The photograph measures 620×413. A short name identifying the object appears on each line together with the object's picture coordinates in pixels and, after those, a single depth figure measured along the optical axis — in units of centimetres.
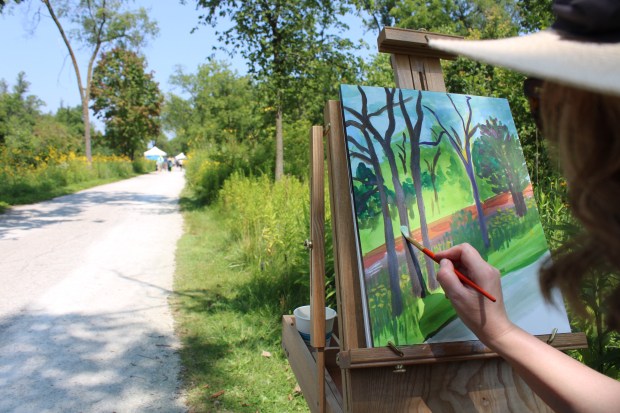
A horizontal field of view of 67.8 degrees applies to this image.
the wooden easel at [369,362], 144
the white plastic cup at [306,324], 213
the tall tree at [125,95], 3069
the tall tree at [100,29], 1848
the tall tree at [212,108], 1592
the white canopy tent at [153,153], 5456
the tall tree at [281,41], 826
